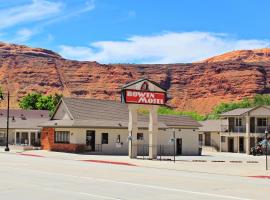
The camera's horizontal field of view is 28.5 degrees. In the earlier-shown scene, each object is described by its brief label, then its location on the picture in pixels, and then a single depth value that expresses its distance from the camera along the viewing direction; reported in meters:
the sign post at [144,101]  45.62
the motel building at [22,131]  73.06
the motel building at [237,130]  72.06
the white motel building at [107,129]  55.50
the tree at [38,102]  117.06
